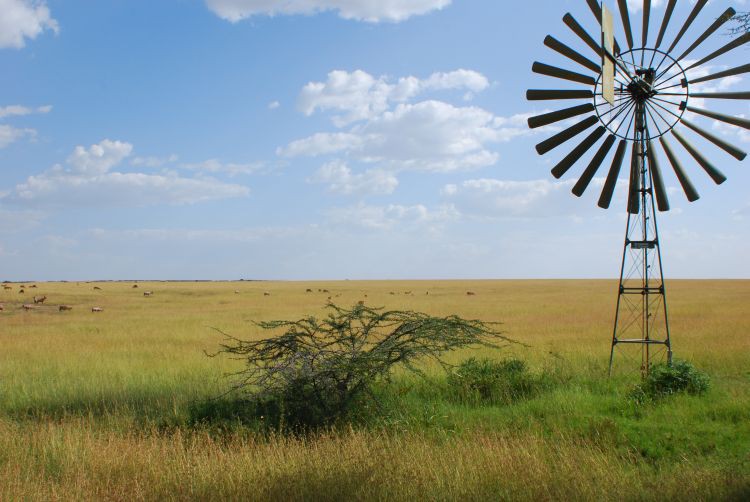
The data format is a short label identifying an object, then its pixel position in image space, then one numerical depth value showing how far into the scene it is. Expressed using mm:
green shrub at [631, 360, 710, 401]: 12273
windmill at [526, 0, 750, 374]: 13617
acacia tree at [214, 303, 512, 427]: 10703
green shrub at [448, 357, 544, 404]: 12625
